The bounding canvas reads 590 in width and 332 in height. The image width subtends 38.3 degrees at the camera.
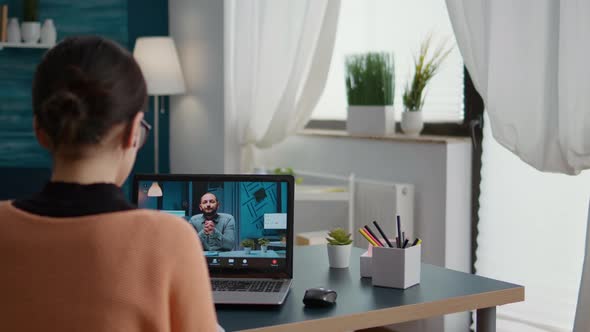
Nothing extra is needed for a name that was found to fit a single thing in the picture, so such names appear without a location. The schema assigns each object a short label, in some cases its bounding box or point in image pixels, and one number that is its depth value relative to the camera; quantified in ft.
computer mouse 6.33
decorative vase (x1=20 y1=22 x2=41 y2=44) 16.76
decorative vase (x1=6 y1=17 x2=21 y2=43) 16.74
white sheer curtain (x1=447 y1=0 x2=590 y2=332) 9.50
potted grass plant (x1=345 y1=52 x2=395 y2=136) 13.52
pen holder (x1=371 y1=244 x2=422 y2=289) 6.94
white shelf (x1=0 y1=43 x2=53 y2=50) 16.61
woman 3.76
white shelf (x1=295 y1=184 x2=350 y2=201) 13.37
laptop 7.20
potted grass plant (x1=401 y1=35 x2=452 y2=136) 12.85
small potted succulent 7.83
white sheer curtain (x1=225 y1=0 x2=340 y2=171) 14.11
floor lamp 17.06
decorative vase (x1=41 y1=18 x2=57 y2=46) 16.99
